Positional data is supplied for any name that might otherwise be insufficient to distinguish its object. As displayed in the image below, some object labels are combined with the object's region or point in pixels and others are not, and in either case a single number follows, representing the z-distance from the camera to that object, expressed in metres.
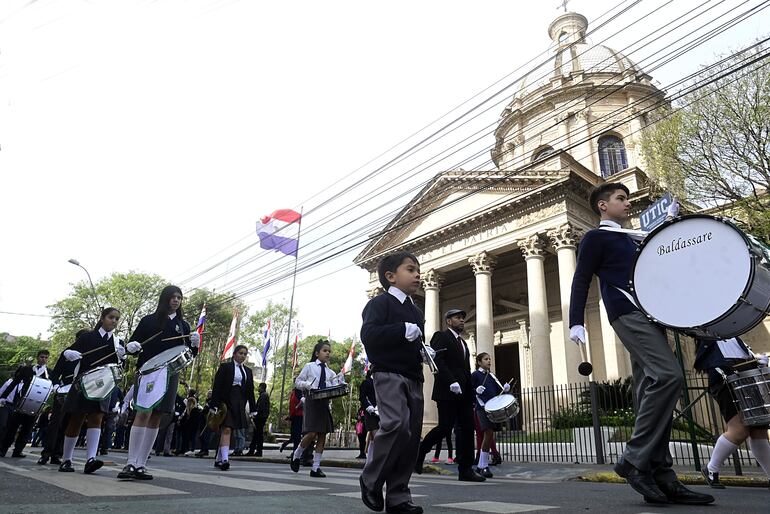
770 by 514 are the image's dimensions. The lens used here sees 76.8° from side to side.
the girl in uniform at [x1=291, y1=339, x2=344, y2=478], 8.07
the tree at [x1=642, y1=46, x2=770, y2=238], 15.60
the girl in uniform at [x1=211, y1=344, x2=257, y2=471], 9.12
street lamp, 30.59
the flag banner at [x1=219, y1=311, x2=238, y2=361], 25.38
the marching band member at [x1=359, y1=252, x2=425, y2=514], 3.14
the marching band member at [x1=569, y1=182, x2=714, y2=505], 3.46
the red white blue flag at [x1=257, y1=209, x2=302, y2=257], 25.69
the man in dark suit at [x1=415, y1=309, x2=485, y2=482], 6.58
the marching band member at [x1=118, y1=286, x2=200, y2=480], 5.16
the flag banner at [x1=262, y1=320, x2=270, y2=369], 30.26
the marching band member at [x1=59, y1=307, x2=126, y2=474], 6.12
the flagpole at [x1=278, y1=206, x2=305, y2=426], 26.27
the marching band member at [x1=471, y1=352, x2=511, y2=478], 8.19
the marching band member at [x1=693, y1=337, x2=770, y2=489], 4.36
